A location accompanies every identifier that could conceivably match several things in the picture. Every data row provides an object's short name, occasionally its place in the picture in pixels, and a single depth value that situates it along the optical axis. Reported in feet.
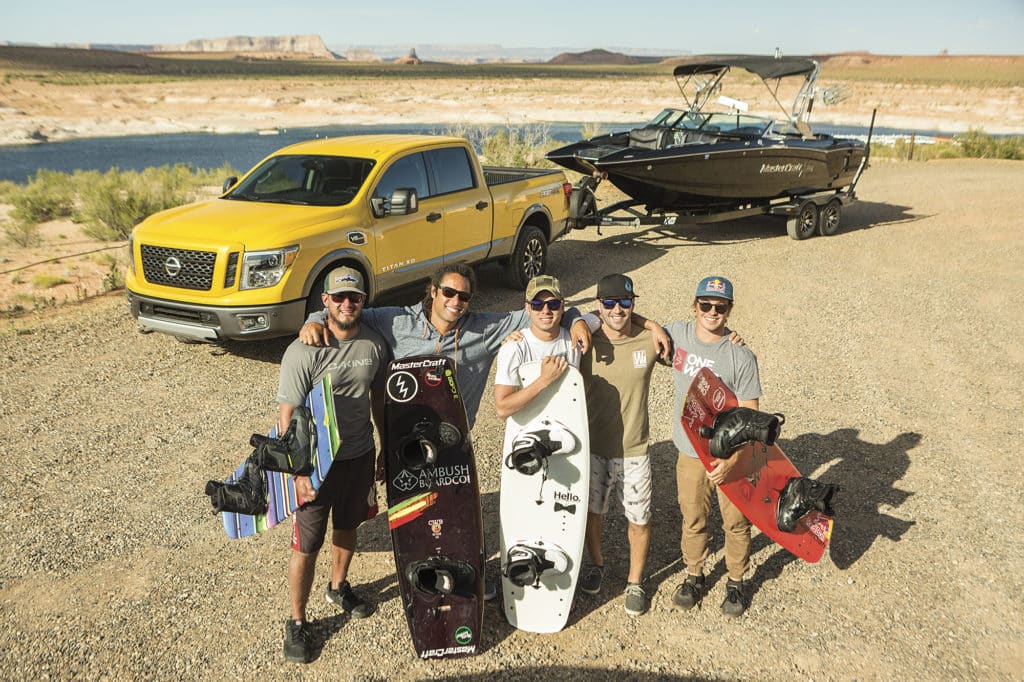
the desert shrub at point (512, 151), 59.72
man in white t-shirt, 11.68
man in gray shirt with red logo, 12.14
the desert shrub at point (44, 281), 34.81
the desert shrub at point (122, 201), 46.60
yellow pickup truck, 21.81
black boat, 37.65
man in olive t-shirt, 12.20
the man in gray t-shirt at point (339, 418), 11.46
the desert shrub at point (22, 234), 45.03
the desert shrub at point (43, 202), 51.78
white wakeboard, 12.17
